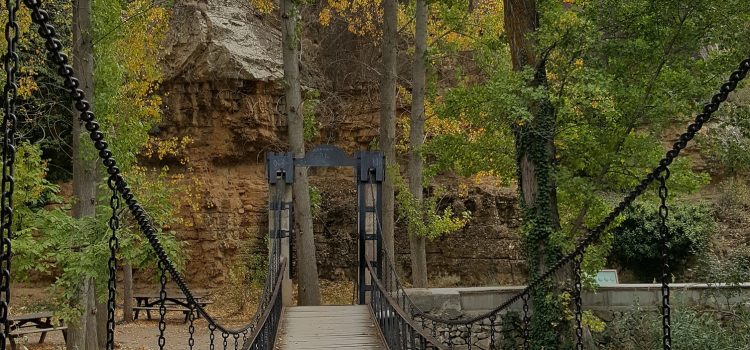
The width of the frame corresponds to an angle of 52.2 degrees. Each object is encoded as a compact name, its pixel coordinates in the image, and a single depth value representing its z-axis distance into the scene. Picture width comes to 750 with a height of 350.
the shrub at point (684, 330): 11.65
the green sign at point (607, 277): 14.56
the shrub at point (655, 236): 18.66
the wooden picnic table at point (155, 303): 16.16
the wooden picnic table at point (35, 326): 12.17
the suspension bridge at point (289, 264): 2.56
